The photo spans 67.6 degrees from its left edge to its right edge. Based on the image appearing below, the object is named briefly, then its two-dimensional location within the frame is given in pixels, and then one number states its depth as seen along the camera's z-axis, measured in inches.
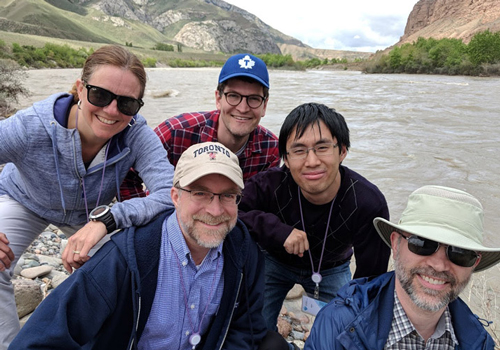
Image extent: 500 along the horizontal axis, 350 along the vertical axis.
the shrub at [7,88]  480.9
